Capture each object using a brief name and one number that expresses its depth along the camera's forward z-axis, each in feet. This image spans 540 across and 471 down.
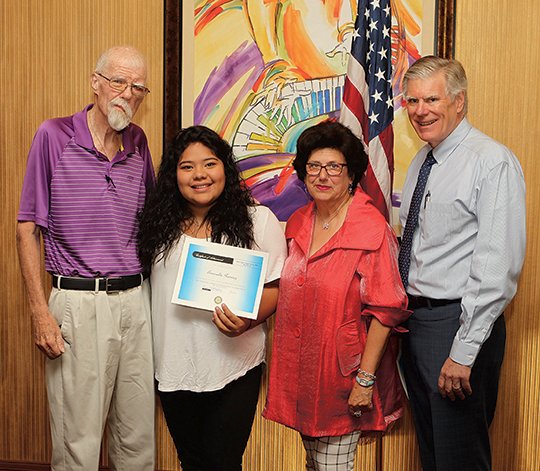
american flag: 8.56
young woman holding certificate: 6.89
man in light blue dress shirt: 6.42
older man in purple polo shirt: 7.25
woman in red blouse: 6.41
